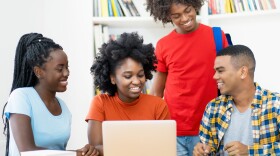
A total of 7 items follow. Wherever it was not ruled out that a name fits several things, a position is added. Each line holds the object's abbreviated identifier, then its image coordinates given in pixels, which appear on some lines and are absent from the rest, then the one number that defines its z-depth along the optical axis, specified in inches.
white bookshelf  109.3
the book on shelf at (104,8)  109.2
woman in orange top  73.1
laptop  49.9
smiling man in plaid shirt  67.7
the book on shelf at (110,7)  109.4
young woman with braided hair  65.7
